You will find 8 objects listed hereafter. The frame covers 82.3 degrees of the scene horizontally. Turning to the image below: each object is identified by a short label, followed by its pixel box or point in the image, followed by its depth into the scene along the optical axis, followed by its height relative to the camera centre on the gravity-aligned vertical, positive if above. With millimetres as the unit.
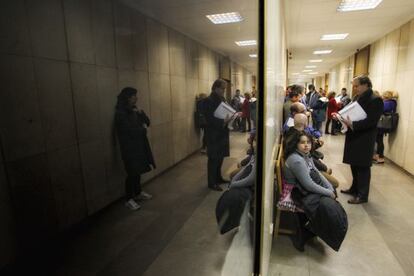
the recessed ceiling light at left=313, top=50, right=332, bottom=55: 8859 +1583
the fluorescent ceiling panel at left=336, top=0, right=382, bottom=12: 3975 +1509
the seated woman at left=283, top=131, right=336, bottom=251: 2191 -780
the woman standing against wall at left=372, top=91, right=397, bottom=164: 4875 -401
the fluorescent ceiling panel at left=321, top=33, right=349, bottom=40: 6323 +1542
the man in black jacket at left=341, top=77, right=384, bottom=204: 2910 -579
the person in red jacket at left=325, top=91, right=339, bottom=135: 7468 -333
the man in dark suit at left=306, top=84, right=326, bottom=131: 7664 -427
